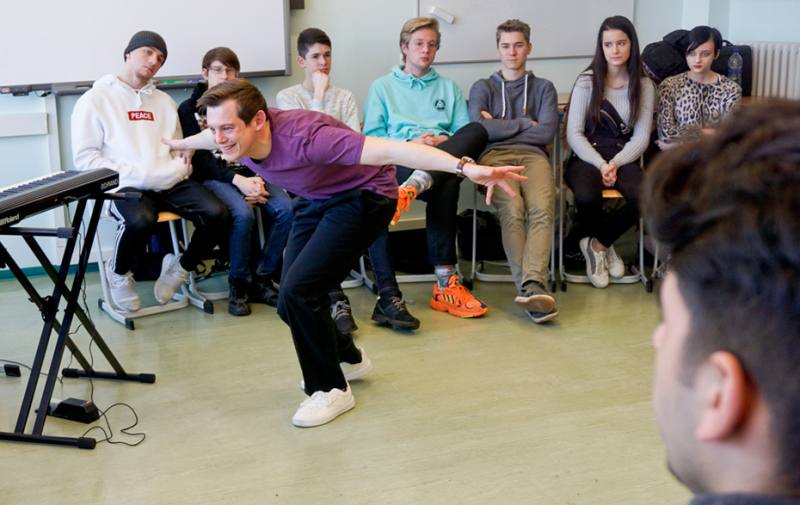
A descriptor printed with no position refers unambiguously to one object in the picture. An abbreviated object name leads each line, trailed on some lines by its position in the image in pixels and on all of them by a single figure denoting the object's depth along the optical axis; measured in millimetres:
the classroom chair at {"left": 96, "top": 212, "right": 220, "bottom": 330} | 3592
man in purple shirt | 2275
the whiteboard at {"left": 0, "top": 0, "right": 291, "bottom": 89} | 3936
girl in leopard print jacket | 3994
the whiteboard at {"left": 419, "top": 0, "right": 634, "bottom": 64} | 4715
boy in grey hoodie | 3744
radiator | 4430
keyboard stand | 2379
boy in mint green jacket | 3688
